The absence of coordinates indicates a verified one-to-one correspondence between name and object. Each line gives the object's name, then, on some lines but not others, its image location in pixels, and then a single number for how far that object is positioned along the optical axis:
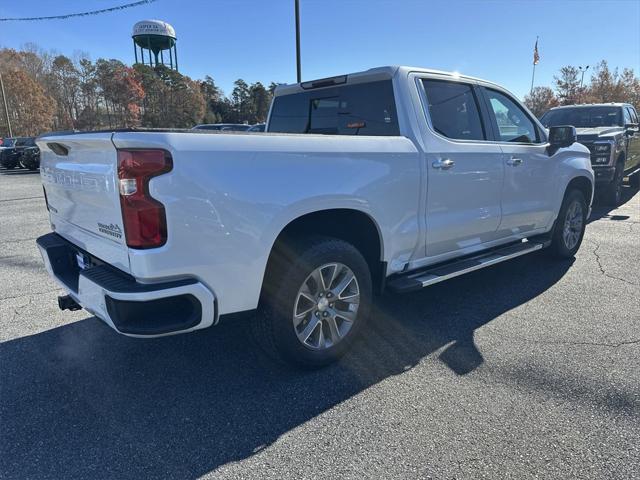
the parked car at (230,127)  14.73
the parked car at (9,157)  23.31
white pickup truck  2.27
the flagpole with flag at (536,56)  43.34
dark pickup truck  8.69
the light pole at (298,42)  15.23
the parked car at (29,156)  22.03
